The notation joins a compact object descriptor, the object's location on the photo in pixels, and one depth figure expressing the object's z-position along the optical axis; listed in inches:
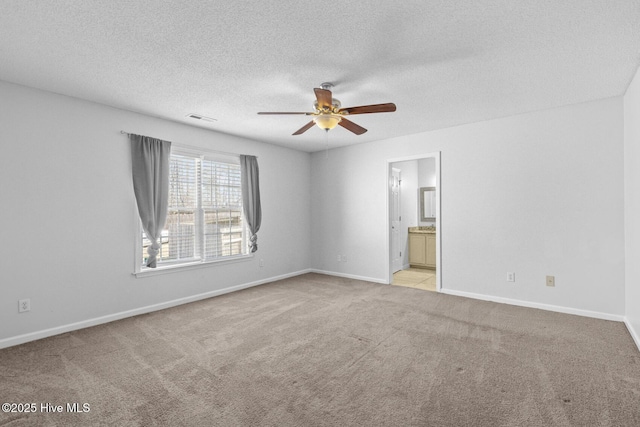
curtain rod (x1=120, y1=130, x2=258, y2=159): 147.3
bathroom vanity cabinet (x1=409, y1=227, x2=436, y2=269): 261.1
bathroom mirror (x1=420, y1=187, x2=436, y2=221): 280.5
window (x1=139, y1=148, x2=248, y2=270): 167.6
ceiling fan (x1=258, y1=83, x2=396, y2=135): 105.2
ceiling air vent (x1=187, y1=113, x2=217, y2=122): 154.8
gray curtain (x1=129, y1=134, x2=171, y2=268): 149.4
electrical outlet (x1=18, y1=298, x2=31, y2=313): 117.3
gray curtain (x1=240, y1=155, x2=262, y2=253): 199.3
